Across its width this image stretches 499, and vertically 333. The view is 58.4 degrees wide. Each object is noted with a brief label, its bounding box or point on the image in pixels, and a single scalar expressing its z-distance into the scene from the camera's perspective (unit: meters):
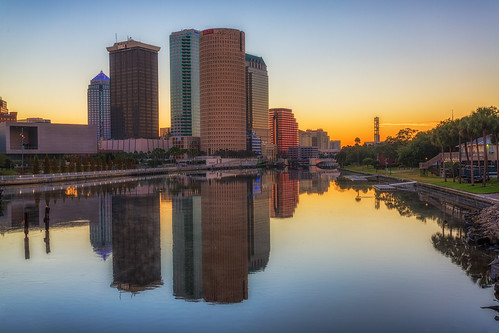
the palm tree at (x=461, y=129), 65.00
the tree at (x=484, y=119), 59.78
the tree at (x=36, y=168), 96.12
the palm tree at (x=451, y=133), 74.81
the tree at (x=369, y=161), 159.06
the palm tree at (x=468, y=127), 61.83
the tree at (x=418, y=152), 113.88
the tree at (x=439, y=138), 81.12
